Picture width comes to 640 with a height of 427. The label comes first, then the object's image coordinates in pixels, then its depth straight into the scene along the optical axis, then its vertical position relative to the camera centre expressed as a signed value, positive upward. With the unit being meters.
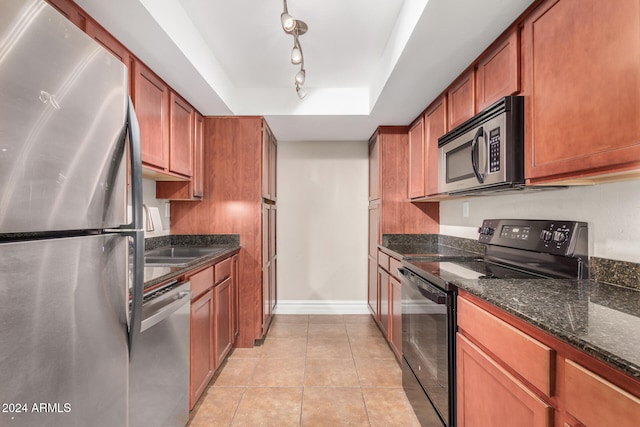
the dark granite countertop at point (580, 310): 0.68 -0.29
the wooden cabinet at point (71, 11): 1.22 +0.86
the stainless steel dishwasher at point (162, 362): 1.20 -0.66
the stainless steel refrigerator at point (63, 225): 0.60 -0.03
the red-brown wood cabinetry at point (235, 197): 2.80 +0.17
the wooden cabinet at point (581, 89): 0.93 +0.46
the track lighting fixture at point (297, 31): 1.50 +0.97
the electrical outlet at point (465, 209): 2.51 +0.06
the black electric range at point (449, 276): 1.40 -0.31
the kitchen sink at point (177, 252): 2.05 -0.30
